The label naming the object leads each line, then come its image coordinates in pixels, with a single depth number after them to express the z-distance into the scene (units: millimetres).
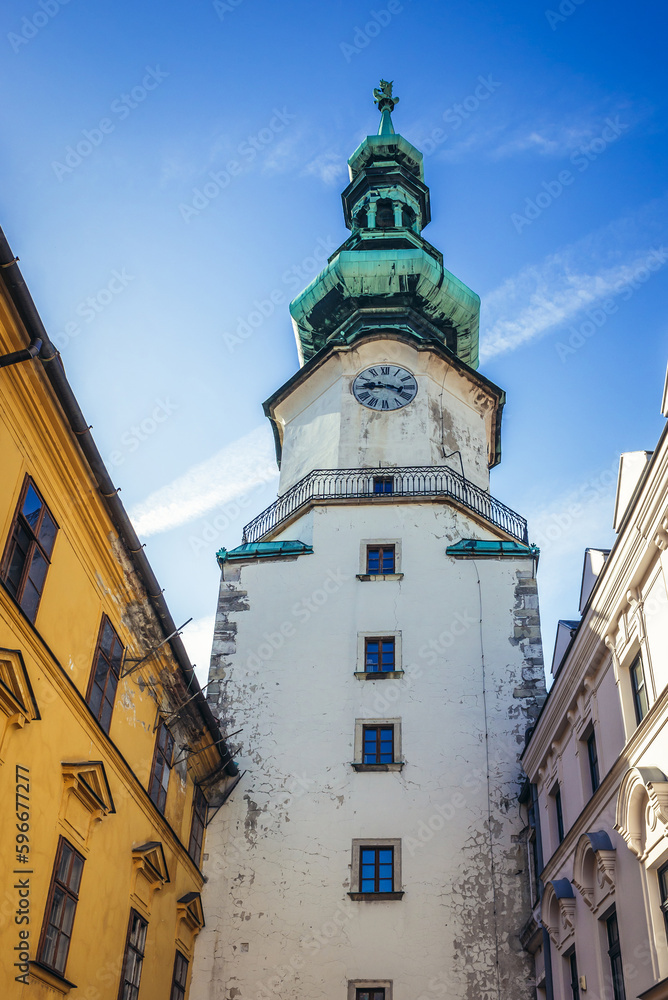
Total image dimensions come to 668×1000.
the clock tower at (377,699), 16797
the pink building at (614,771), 10016
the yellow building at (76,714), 9977
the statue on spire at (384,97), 39906
